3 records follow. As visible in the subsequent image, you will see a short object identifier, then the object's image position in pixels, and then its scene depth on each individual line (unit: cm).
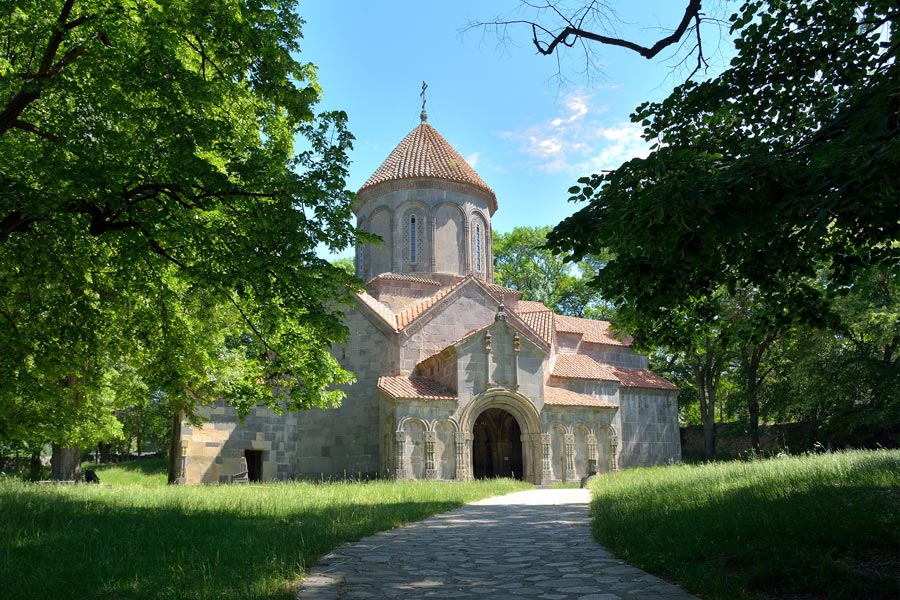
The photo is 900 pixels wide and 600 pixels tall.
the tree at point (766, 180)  488
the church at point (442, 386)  2014
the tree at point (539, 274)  4134
